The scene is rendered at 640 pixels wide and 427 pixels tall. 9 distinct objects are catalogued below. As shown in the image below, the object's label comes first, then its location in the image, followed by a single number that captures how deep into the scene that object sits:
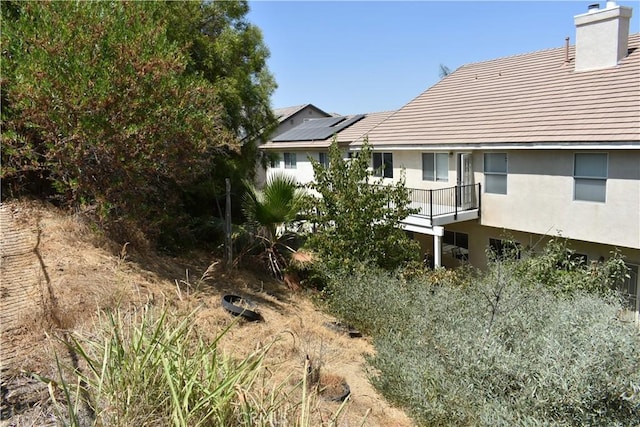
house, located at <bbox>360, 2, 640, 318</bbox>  12.34
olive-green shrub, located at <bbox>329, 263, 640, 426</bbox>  4.99
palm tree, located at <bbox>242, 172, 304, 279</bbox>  13.17
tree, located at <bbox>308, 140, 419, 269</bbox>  13.20
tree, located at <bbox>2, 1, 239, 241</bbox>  8.55
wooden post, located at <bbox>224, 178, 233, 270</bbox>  12.44
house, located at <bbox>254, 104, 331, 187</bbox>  38.31
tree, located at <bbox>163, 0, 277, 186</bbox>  13.88
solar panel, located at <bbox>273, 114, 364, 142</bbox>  27.45
